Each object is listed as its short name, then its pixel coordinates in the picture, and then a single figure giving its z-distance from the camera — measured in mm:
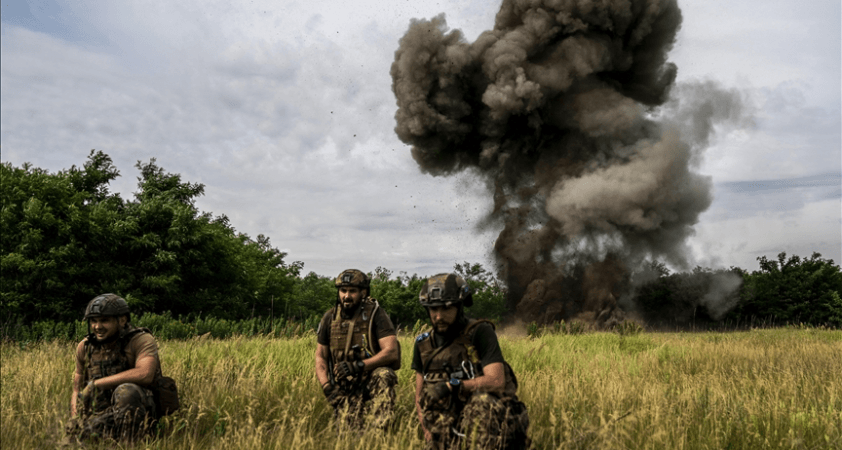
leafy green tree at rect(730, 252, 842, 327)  31391
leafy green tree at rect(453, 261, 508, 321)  36156
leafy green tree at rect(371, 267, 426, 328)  32812
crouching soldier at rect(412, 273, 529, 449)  3270
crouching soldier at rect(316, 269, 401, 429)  4390
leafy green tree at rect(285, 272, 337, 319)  34125
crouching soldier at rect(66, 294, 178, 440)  3984
